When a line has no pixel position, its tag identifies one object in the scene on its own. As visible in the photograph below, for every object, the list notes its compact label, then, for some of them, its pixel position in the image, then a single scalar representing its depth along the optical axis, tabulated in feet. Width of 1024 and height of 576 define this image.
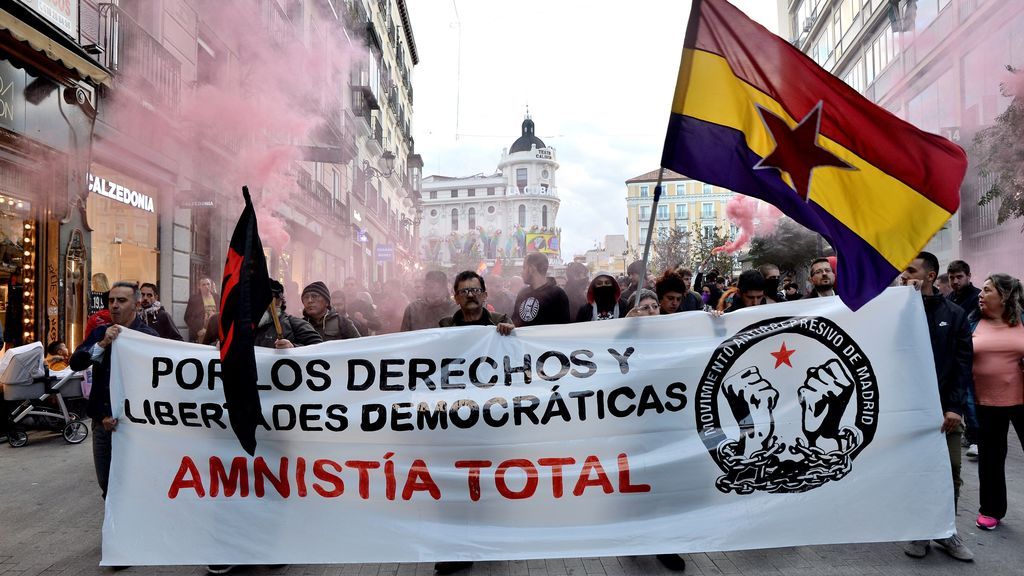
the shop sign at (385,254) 85.92
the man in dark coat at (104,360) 12.78
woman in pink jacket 14.07
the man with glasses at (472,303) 14.38
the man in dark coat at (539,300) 18.53
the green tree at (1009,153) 35.09
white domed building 362.74
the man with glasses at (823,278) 15.87
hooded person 17.04
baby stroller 23.58
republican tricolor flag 11.58
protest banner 11.96
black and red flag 11.14
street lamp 97.41
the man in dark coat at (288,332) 14.03
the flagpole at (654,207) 11.48
